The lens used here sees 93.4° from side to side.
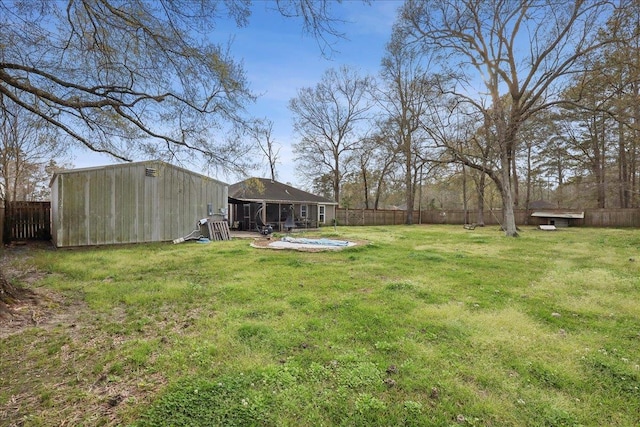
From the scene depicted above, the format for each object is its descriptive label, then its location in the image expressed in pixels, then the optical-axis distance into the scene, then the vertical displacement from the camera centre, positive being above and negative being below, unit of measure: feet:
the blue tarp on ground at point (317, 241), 38.17 -3.50
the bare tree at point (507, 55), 43.60 +24.80
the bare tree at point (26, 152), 20.45 +7.27
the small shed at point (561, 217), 70.47 -0.97
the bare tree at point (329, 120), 95.45 +30.80
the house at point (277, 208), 60.54 +1.71
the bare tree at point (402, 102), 75.05 +31.25
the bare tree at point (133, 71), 14.47 +8.32
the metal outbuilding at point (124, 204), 31.42 +1.40
